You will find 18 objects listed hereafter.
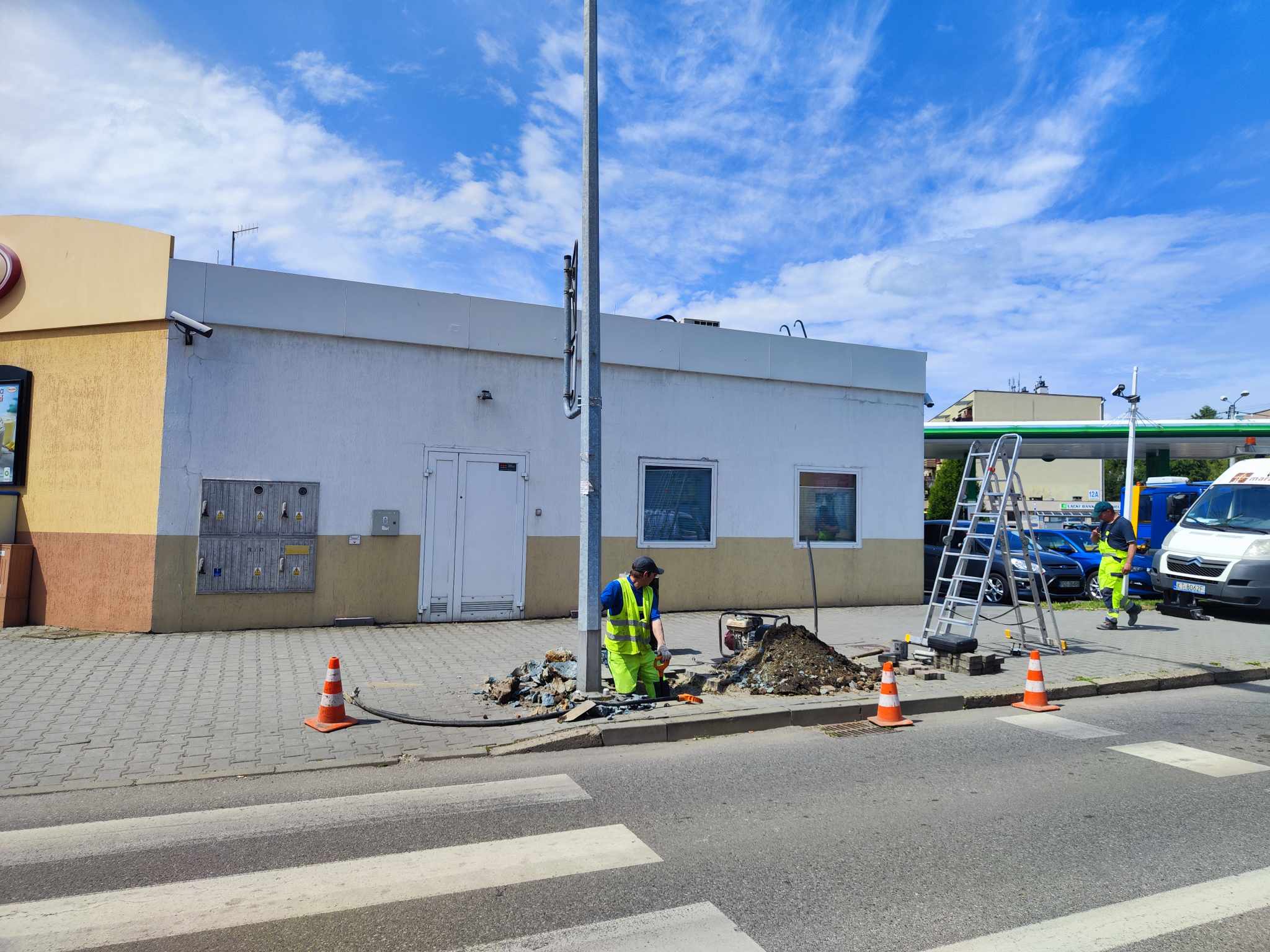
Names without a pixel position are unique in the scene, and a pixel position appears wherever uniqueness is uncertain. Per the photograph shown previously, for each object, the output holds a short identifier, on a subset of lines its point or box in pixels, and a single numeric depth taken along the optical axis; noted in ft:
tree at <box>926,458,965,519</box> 144.46
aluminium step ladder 34.53
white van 46.78
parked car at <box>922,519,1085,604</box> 58.75
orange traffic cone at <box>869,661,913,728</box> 24.98
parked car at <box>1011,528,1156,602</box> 62.08
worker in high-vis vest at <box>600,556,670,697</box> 25.20
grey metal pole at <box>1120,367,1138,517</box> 88.17
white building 37.65
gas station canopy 95.35
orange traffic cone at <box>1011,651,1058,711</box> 27.53
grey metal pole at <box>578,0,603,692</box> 25.52
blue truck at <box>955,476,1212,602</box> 60.08
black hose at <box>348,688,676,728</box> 23.12
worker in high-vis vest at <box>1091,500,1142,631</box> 43.96
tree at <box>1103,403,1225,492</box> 240.73
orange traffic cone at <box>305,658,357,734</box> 22.84
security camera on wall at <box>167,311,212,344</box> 36.22
